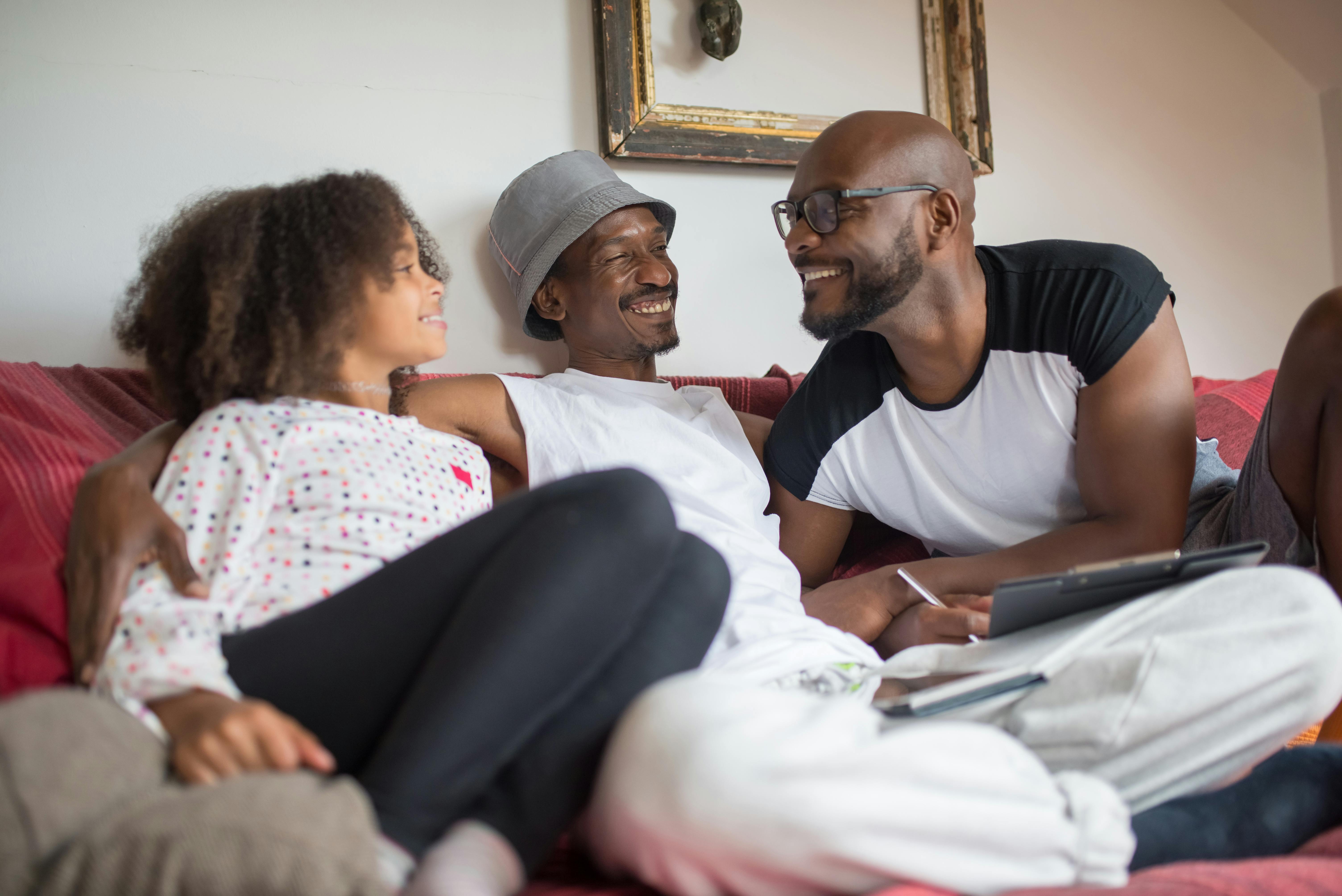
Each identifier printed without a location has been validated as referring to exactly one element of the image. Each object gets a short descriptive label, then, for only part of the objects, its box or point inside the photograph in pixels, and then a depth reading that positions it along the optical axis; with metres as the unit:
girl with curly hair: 0.74
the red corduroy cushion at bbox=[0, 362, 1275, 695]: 0.86
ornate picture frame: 1.83
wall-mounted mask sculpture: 1.86
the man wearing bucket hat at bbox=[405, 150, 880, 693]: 1.20
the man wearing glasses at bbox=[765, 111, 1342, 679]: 1.32
